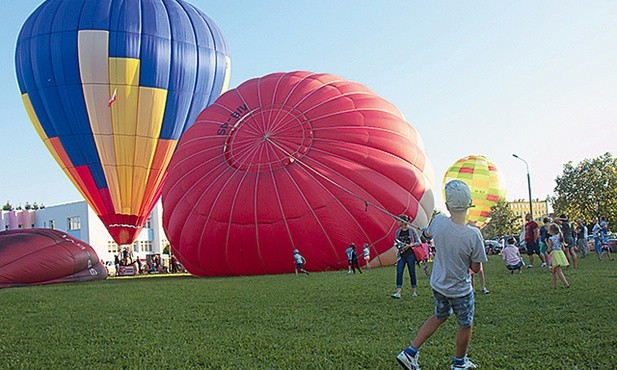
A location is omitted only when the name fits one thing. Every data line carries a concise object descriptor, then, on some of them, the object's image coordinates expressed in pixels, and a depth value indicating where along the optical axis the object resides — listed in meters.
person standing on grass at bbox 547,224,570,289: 9.39
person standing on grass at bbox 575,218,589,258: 19.29
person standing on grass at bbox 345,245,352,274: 16.66
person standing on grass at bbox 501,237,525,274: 13.05
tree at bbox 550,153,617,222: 46.78
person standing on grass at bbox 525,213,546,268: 15.28
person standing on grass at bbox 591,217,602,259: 18.32
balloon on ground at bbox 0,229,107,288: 18.44
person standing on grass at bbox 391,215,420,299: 9.78
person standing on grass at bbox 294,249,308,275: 16.97
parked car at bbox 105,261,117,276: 46.49
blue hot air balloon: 22.45
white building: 55.25
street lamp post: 34.84
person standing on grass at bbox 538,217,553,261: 15.29
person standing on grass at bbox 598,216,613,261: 18.70
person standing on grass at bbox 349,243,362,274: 16.56
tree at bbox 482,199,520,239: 66.69
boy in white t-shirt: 4.59
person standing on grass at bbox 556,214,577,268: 14.54
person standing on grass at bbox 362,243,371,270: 17.34
